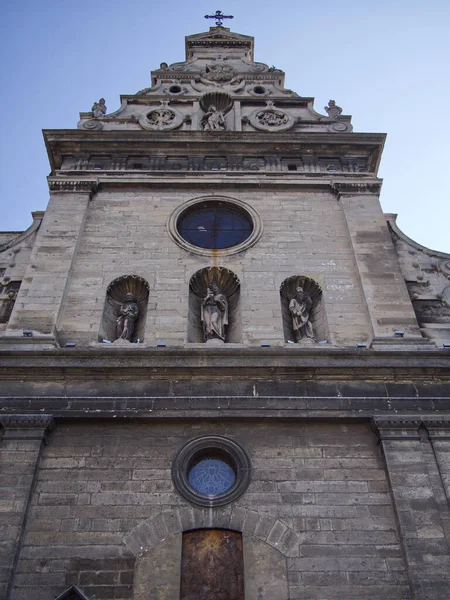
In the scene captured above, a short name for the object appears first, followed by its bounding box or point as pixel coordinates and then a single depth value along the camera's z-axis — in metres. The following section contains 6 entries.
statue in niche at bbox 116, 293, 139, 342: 11.89
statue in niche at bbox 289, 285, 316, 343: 12.02
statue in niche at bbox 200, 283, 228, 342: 11.89
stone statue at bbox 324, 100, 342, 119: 17.47
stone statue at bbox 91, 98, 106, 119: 17.25
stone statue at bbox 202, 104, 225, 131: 16.82
